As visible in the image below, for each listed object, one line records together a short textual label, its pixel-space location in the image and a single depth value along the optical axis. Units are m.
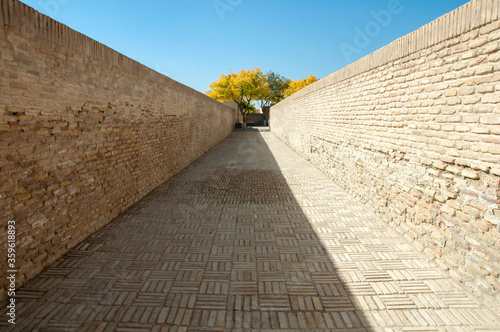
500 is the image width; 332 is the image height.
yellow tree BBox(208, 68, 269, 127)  34.13
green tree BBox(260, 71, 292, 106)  43.22
